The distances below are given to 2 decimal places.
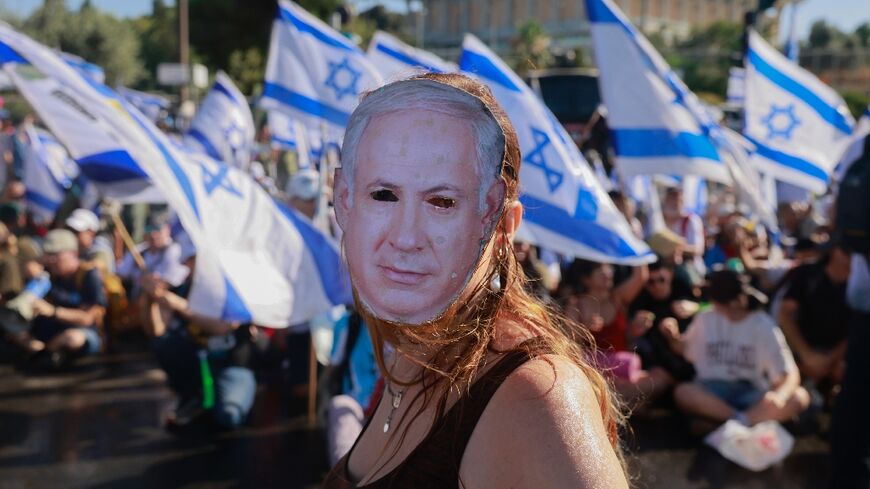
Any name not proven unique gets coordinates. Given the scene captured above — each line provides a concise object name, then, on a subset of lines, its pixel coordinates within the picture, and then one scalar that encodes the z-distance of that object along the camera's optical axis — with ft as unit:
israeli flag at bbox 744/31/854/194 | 25.57
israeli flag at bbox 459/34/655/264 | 16.02
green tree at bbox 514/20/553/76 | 201.40
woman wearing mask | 4.29
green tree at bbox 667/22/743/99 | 186.80
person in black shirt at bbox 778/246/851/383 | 19.54
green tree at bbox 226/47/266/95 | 121.49
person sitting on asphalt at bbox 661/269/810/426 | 17.89
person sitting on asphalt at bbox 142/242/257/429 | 18.52
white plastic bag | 17.26
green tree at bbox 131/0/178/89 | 159.33
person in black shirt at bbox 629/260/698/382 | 20.40
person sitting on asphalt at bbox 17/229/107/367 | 23.17
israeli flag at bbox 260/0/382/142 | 23.52
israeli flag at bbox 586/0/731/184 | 19.93
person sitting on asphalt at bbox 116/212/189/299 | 23.71
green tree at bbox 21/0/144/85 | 140.77
